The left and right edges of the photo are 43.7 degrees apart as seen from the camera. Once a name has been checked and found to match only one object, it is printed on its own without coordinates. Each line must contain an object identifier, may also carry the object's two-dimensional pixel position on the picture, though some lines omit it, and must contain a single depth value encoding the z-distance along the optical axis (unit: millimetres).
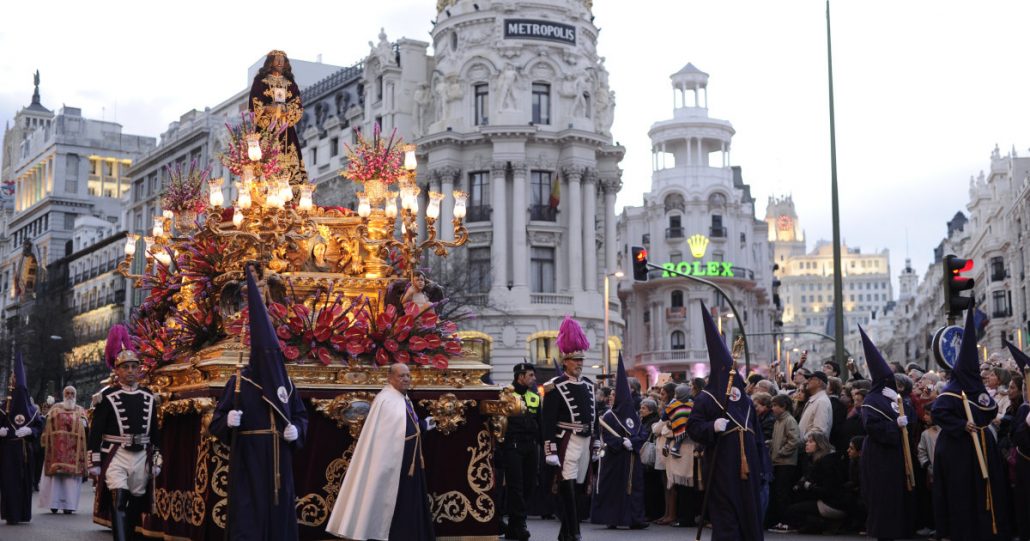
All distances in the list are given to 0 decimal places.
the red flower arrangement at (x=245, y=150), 16906
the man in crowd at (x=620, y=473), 18078
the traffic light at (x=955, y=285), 16938
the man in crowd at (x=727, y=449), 13180
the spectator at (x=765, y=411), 17258
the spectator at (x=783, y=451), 17156
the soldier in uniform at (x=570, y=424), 15305
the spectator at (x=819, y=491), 16766
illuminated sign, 91500
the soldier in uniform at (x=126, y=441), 14297
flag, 61438
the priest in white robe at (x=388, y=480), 12328
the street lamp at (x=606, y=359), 58834
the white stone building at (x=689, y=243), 90625
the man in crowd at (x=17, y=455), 20000
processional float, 13938
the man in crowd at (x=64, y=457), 22375
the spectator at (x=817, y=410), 17062
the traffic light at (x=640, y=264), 33656
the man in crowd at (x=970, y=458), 14297
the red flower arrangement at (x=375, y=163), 17203
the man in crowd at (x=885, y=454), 14883
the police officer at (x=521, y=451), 16047
